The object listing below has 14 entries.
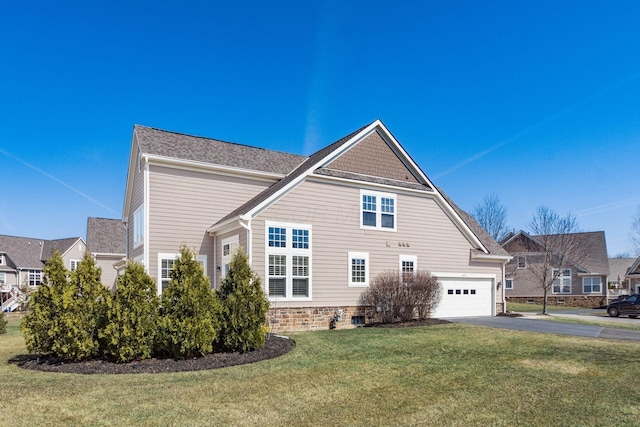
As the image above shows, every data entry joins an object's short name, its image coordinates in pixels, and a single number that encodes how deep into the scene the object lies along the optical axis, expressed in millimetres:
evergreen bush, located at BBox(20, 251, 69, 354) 9789
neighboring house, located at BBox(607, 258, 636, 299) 42625
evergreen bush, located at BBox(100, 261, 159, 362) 9664
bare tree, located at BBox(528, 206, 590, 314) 34625
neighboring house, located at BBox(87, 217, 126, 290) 36638
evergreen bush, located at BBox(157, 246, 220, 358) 10055
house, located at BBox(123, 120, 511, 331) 15781
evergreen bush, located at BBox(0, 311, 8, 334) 17116
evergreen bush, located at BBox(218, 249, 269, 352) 10961
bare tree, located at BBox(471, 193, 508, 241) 46406
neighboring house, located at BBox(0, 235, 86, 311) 49312
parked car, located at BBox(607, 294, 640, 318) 24391
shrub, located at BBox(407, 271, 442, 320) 16844
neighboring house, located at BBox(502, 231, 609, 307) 38750
